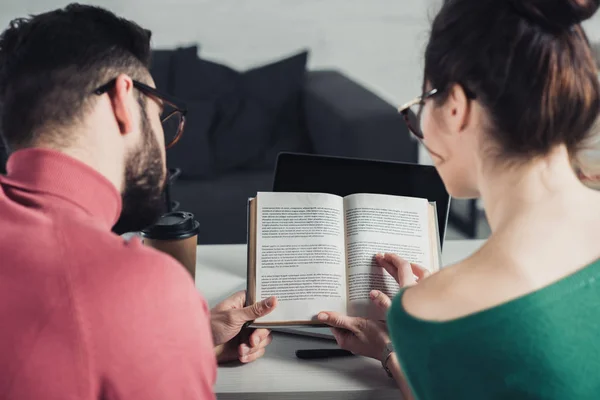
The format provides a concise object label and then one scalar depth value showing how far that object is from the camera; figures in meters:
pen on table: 1.08
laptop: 1.33
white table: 1.00
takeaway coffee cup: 1.19
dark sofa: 2.52
